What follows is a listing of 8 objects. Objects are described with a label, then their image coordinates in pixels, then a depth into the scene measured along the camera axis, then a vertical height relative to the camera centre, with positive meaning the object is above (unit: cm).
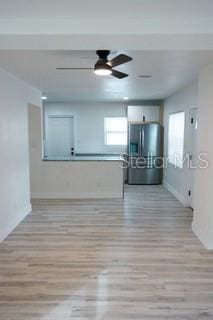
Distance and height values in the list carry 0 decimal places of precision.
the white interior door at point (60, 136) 854 -9
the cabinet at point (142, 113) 809 +60
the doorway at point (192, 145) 537 -23
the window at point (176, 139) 625 -12
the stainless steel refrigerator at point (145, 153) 797 -57
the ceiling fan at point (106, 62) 272 +72
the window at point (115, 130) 856 +11
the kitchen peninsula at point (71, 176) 652 -102
